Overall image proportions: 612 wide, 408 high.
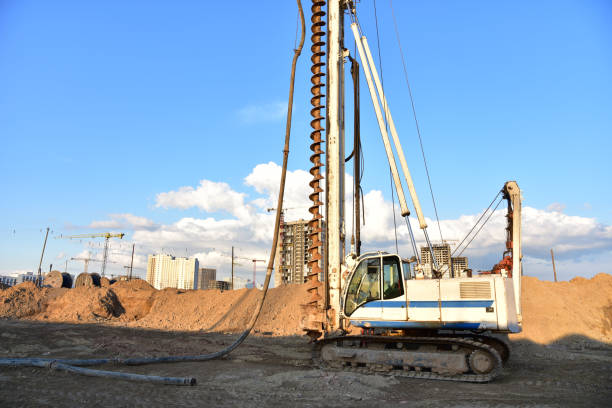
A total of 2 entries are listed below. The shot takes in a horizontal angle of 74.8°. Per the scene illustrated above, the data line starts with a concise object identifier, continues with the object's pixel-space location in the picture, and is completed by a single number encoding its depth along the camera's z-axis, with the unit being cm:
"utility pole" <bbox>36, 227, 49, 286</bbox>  5613
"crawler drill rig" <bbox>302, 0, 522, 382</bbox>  941
